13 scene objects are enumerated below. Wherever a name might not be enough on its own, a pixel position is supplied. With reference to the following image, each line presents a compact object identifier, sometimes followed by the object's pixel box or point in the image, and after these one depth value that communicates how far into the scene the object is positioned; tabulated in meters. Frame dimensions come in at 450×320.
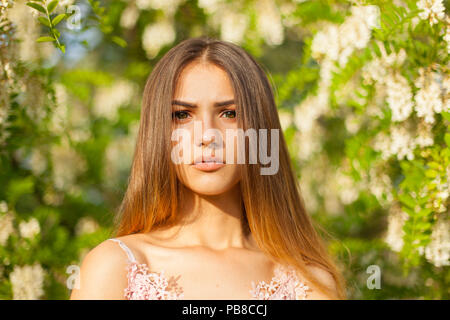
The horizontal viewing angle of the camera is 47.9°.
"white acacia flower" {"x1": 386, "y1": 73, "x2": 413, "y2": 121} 2.23
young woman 1.59
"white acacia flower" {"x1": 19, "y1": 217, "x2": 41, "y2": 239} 2.56
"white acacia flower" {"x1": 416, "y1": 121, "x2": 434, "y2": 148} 2.14
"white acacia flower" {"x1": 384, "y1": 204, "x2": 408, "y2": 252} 2.40
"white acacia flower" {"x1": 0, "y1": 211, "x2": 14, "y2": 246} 2.48
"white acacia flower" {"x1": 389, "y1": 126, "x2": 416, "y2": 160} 2.26
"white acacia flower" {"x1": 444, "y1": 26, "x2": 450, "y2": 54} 1.95
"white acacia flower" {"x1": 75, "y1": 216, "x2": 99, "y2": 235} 3.55
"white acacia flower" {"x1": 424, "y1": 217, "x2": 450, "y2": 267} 2.05
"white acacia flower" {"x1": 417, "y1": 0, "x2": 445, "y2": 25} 1.93
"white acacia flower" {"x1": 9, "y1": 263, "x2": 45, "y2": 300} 2.31
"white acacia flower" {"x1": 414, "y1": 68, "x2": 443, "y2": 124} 2.07
